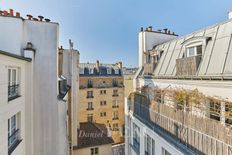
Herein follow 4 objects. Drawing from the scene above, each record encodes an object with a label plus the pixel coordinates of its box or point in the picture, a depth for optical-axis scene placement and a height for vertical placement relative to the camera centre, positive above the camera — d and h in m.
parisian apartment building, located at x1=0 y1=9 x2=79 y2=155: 7.05 -0.29
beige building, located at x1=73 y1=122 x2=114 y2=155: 15.53 -6.29
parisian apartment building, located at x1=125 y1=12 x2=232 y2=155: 5.10 -0.97
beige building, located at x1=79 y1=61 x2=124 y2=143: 29.04 -3.35
